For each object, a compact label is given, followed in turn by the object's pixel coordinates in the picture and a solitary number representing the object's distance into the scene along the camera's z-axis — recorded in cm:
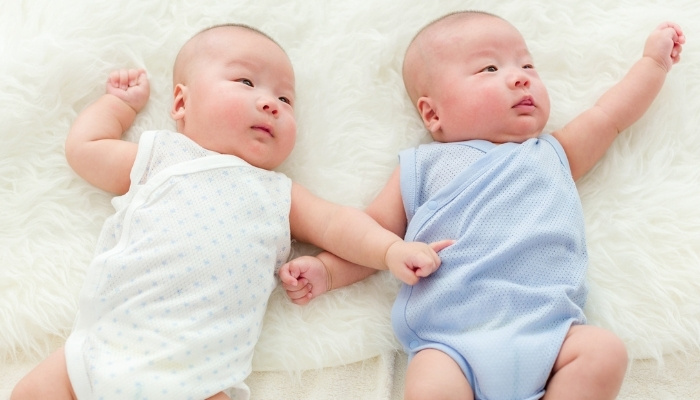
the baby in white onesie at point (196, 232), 137
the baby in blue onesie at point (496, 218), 135
